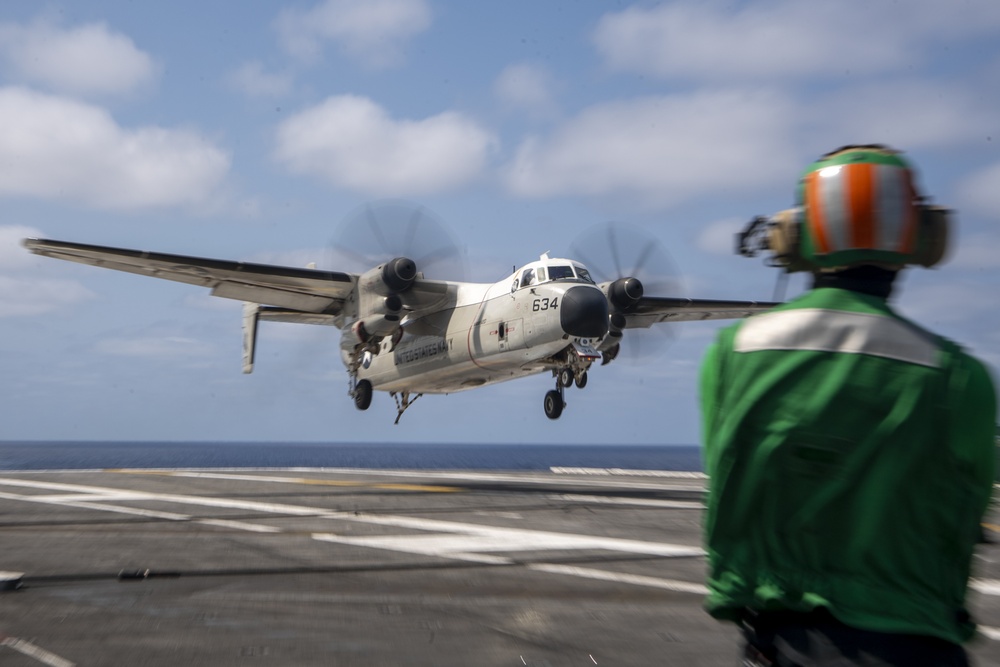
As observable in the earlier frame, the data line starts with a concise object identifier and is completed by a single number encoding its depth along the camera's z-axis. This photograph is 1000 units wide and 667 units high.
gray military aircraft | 24.66
